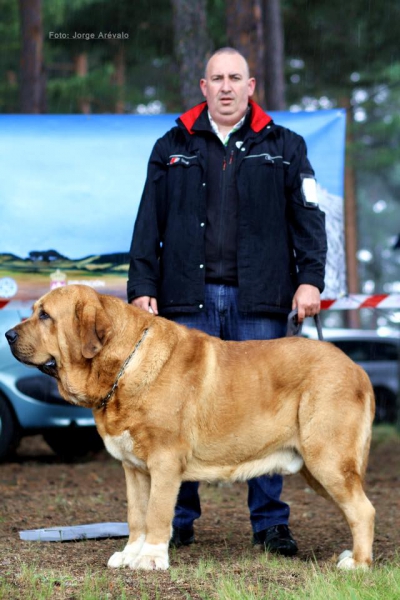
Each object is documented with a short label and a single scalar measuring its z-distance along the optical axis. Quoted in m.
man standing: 10.30
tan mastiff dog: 8.81
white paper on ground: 10.35
